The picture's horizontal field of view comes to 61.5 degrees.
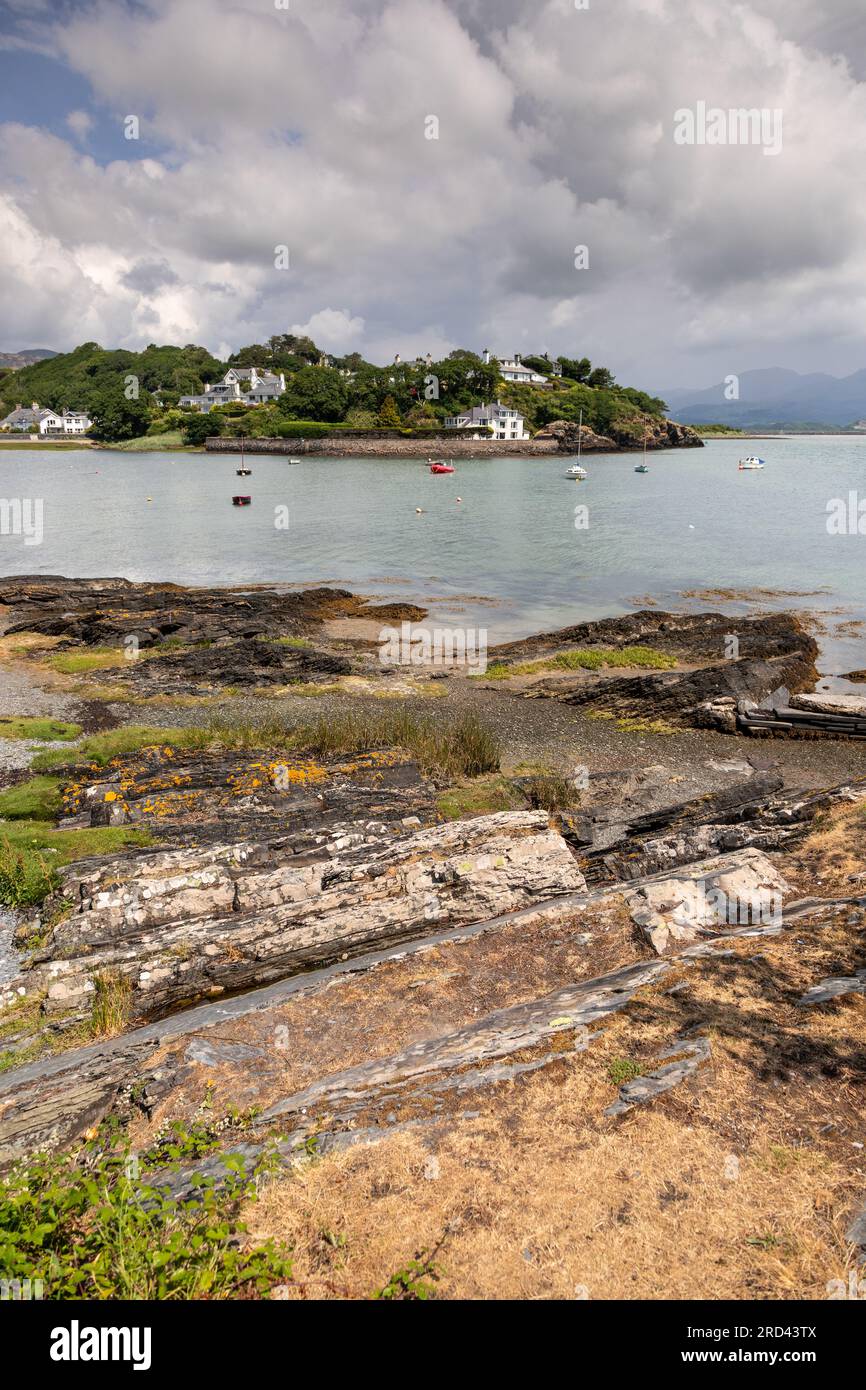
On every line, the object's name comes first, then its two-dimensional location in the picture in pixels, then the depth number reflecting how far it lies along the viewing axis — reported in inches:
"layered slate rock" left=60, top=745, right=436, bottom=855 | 473.7
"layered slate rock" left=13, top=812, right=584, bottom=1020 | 343.6
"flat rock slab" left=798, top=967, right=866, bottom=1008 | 278.2
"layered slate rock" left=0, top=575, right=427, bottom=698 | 986.1
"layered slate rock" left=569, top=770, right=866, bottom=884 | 459.8
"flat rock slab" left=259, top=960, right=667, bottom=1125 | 244.5
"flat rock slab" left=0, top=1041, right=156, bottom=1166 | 237.5
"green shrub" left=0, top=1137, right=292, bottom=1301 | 164.6
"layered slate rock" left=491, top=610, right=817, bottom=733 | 844.6
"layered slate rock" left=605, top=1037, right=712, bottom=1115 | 232.0
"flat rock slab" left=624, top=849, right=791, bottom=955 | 351.6
